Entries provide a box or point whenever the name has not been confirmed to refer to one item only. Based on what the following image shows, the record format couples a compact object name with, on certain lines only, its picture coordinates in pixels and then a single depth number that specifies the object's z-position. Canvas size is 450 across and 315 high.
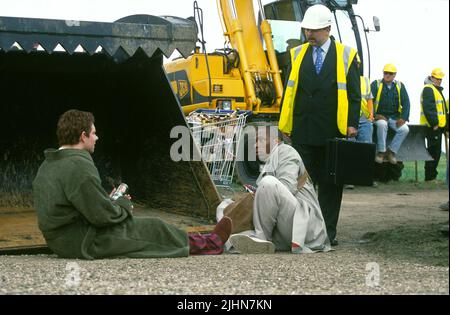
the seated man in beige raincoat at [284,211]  7.36
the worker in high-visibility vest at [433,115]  16.30
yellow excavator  14.09
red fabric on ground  7.14
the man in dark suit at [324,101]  8.00
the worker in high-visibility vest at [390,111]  15.52
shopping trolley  11.98
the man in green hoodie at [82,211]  6.43
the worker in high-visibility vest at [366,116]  14.27
